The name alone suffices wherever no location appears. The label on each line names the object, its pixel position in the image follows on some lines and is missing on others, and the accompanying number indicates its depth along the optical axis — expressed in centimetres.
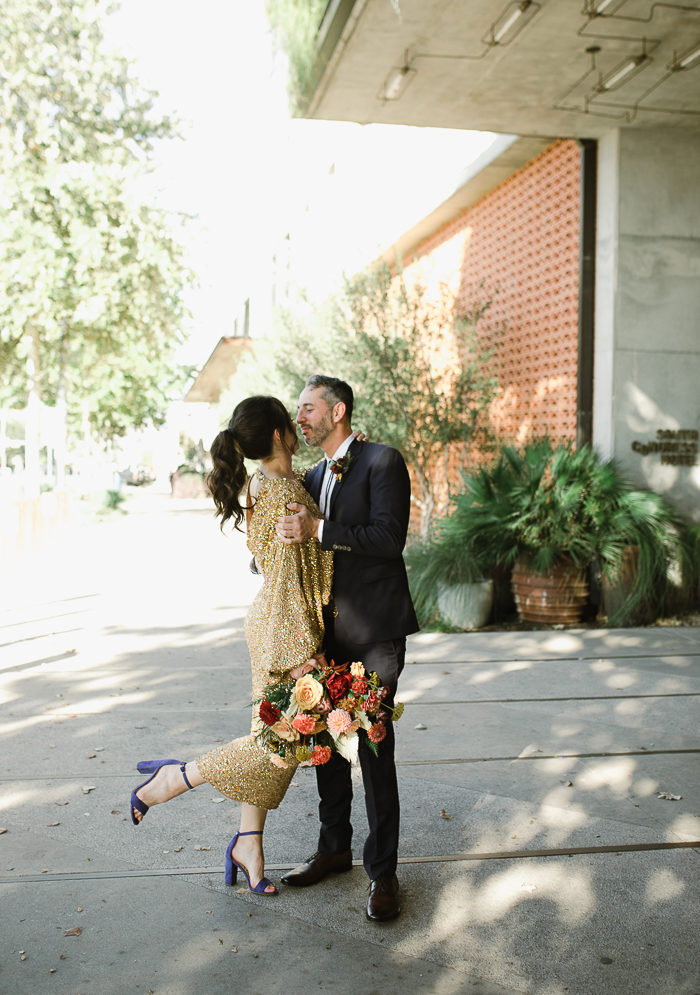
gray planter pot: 878
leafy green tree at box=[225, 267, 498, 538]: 1178
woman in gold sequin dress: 336
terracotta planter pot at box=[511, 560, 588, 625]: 877
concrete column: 980
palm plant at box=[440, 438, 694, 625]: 875
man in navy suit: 332
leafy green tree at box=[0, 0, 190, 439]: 1645
